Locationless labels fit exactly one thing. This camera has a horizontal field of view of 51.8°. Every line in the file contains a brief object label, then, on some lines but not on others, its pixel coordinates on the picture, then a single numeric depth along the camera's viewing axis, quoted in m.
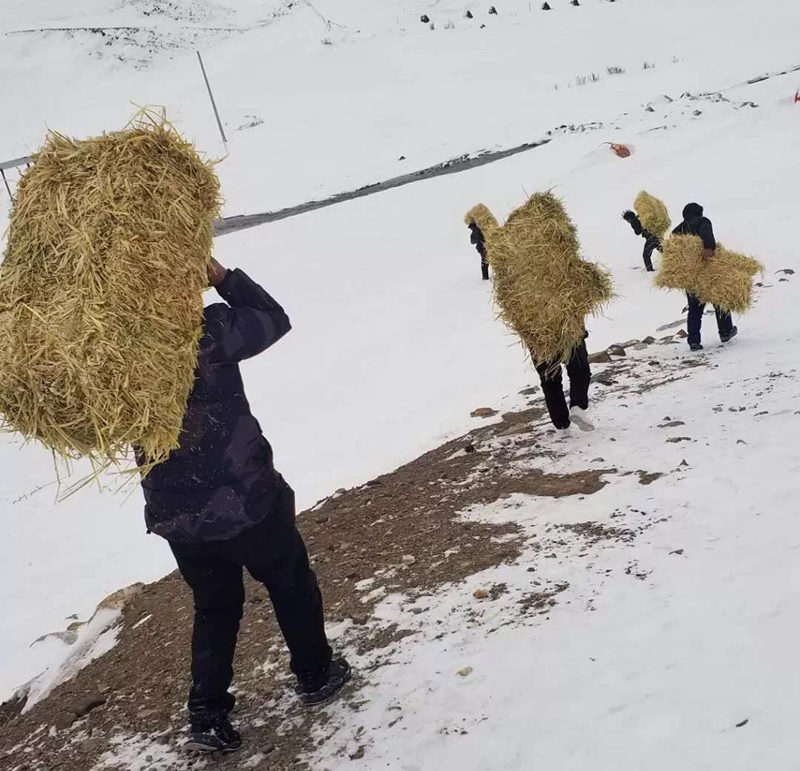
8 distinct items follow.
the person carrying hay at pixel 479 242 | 16.95
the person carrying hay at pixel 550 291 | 7.29
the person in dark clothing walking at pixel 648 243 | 15.04
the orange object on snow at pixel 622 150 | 23.06
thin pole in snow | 35.16
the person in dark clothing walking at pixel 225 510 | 3.61
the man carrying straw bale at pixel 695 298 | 9.55
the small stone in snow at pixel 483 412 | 9.95
